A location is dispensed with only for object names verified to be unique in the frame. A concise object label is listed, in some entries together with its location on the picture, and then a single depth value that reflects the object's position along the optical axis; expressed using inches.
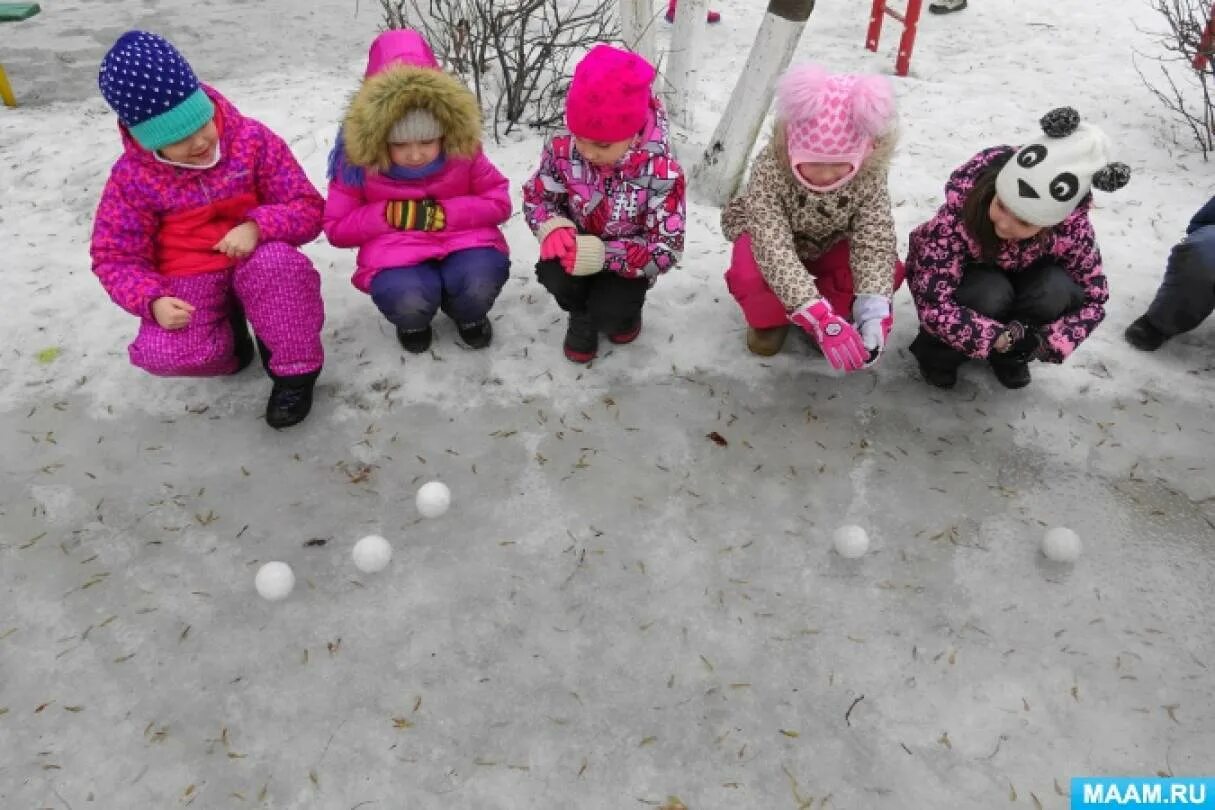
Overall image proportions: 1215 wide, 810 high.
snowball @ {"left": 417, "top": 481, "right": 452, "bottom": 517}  113.3
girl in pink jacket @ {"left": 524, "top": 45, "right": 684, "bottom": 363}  127.3
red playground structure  249.4
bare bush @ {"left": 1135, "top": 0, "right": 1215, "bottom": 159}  202.5
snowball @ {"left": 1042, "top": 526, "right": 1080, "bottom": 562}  107.8
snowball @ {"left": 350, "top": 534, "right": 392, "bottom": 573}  105.3
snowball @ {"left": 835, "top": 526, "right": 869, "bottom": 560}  107.3
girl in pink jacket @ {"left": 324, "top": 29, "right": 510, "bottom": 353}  119.4
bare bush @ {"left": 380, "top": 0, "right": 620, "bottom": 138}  198.2
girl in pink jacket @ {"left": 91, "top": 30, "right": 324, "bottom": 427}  116.0
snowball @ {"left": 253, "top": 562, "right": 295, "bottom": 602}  102.2
